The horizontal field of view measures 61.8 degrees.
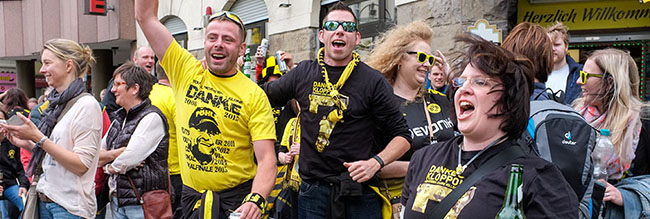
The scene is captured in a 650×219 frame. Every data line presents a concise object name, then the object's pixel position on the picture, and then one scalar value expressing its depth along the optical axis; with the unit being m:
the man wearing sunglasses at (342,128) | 3.50
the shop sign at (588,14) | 7.54
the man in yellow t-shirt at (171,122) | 4.57
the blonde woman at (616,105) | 3.18
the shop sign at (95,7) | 15.88
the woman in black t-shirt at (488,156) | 1.88
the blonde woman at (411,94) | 3.69
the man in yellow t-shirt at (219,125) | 2.96
